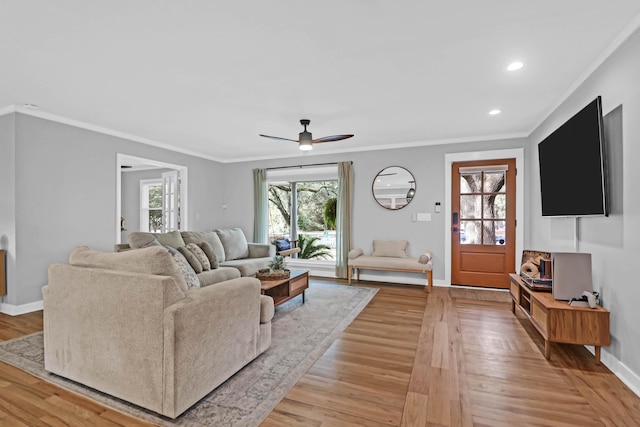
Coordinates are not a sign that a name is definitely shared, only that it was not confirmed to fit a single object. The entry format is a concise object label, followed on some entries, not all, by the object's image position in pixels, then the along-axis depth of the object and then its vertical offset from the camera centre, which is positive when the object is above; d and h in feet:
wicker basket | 12.43 -2.21
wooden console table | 7.89 -2.73
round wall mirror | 18.03 +1.88
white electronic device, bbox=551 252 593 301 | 8.66 -1.55
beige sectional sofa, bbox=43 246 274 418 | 5.79 -2.21
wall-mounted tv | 8.07 +1.57
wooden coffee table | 11.87 -2.74
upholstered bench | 15.96 -2.17
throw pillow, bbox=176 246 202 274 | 12.07 -1.56
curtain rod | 19.63 +3.53
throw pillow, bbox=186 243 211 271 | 13.56 -1.53
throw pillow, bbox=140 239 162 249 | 12.08 -0.90
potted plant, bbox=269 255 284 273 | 12.98 -1.89
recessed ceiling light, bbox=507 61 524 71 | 8.58 +4.29
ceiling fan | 12.71 +3.30
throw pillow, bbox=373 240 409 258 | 17.53 -1.62
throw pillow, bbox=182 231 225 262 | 15.72 -1.01
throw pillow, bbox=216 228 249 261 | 17.77 -1.40
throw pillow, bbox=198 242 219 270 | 14.58 -1.56
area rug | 6.07 -3.75
